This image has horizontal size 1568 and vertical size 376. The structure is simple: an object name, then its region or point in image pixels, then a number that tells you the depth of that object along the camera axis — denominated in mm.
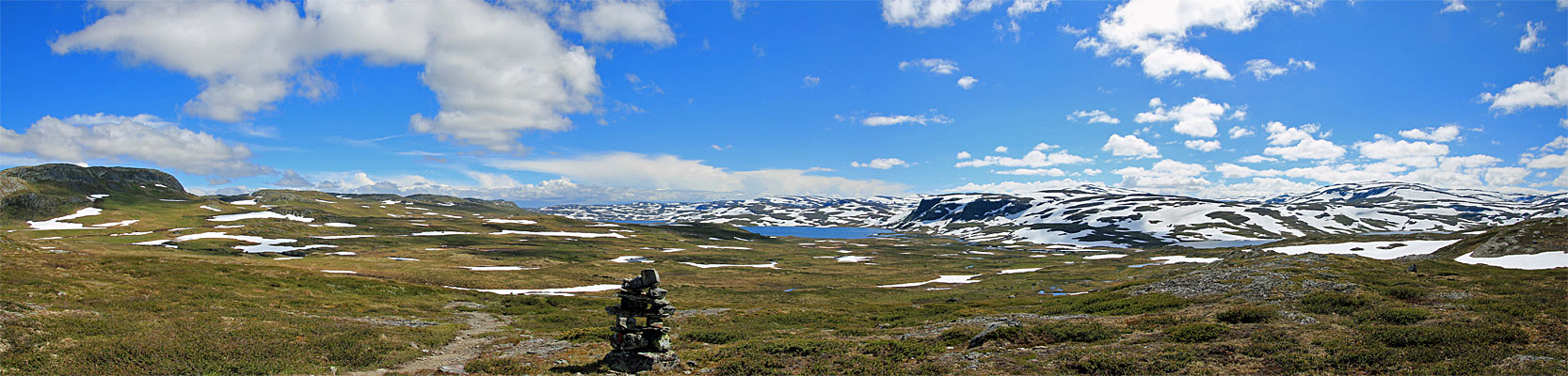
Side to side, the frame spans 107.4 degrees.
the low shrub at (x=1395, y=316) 22062
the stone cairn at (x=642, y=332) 22875
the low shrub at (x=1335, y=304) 25625
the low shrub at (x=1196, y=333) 21812
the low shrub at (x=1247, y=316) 24688
